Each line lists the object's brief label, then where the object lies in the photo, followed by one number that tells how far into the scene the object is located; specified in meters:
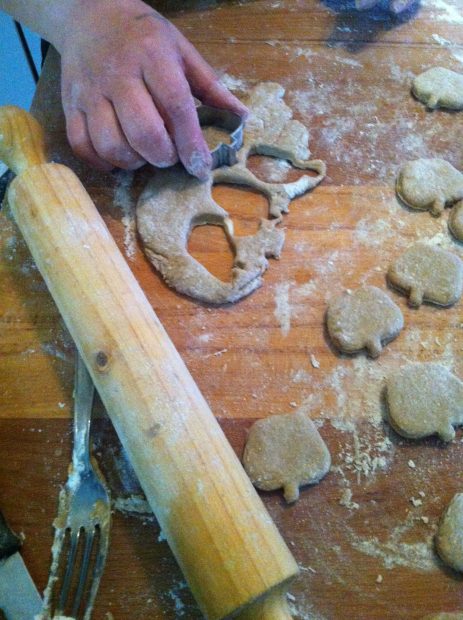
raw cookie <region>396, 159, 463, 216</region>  0.47
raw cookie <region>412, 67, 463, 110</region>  0.52
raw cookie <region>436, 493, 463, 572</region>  0.36
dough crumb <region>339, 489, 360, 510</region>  0.38
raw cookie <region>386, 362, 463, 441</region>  0.40
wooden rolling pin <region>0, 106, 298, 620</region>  0.32
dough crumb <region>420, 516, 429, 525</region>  0.38
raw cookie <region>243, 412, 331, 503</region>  0.38
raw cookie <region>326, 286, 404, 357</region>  0.42
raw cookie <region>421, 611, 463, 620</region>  0.35
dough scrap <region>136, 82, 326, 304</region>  0.44
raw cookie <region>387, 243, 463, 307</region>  0.44
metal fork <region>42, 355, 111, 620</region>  0.36
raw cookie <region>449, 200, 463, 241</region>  0.46
